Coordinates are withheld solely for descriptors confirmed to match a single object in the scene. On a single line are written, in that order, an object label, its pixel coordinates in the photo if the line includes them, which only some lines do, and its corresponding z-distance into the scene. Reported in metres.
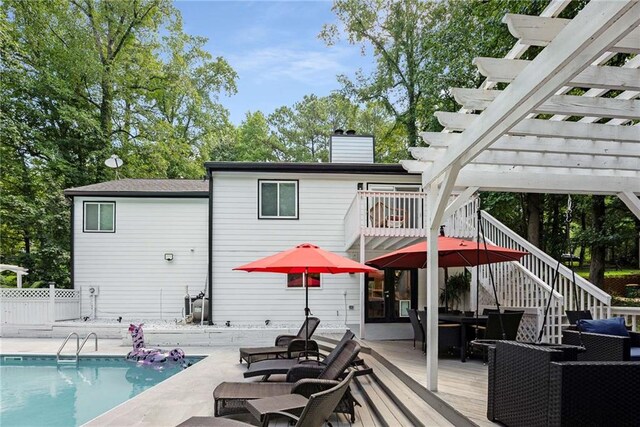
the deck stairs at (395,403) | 4.25
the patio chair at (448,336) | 6.93
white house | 12.52
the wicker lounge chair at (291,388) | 4.95
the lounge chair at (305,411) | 3.63
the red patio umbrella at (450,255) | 7.12
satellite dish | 15.47
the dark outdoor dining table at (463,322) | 6.75
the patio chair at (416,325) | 7.42
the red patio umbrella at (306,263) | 6.09
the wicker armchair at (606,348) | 4.66
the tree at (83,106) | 17.70
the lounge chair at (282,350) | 7.50
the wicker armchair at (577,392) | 3.03
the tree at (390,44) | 20.48
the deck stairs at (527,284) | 7.73
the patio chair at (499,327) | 6.57
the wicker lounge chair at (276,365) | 6.07
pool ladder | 9.38
